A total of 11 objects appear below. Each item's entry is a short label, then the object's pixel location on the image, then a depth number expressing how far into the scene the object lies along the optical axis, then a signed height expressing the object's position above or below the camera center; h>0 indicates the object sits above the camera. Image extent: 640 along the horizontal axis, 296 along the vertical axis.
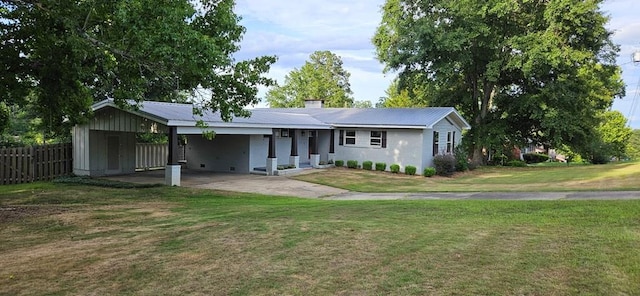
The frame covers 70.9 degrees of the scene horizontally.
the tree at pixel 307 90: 59.88 +8.26
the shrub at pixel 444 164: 25.16 -0.71
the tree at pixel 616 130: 48.03 +2.38
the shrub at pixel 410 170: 24.84 -1.04
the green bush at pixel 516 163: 36.06 -0.94
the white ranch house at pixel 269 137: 18.98 +0.72
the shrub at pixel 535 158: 49.75 -0.70
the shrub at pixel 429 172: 24.34 -1.13
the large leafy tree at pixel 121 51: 9.41 +2.30
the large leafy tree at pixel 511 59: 28.03 +6.22
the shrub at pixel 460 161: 27.67 -0.59
